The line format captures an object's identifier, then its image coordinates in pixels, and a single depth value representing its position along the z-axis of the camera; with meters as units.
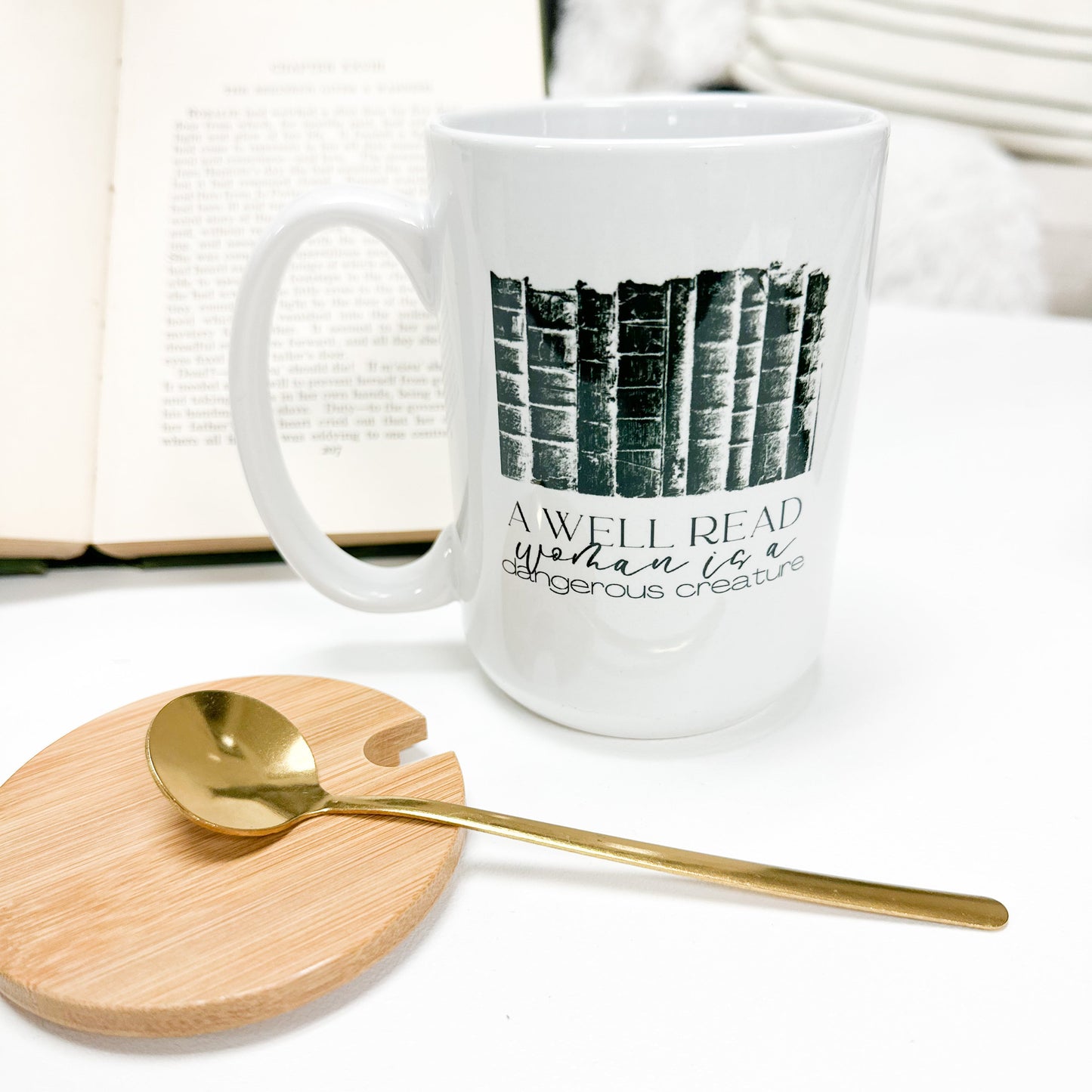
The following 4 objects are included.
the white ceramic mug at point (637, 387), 0.33
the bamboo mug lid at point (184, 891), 0.30
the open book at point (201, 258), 0.57
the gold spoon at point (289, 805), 0.34
